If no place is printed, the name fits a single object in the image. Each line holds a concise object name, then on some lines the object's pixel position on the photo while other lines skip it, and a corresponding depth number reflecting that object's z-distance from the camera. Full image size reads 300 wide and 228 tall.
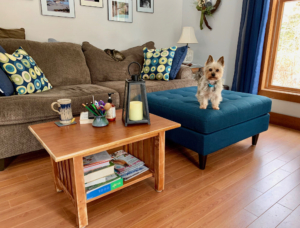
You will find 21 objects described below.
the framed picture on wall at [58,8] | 2.78
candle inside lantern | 1.34
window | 2.79
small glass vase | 1.35
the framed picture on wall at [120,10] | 3.25
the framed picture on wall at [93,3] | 3.02
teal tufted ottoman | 1.67
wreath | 3.39
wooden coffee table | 1.09
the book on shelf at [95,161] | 1.28
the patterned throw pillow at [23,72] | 1.95
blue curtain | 2.81
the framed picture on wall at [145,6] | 3.49
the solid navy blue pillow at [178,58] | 2.85
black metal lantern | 1.33
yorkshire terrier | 1.73
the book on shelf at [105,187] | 1.24
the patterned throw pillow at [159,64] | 2.80
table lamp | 3.46
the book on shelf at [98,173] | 1.25
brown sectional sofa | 1.73
